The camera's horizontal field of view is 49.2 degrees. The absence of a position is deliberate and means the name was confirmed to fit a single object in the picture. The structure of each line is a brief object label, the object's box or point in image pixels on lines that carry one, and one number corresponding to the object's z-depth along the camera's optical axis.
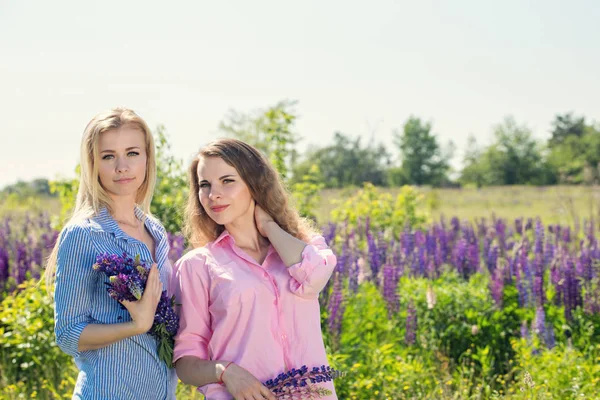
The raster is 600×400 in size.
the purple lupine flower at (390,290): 5.15
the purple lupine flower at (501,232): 7.21
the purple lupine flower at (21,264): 6.29
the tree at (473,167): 63.31
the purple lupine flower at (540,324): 4.82
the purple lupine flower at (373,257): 6.04
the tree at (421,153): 69.44
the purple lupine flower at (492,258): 6.31
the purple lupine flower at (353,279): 5.41
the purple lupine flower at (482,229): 8.26
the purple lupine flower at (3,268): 6.29
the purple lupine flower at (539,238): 6.32
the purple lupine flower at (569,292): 5.24
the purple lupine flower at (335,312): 4.44
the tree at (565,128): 73.56
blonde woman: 2.29
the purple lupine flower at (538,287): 5.24
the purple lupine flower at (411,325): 4.93
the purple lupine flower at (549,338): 4.76
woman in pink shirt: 2.34
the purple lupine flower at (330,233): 6.42
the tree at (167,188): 6.62
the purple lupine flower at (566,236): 7.70
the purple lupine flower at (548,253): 6.26
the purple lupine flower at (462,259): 6.29
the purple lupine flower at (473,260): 6.33
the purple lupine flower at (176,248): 5.49
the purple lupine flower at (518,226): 7.97
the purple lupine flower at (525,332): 4.77
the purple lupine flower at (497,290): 5.32
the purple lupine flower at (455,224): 8.21
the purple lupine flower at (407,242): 6.54
